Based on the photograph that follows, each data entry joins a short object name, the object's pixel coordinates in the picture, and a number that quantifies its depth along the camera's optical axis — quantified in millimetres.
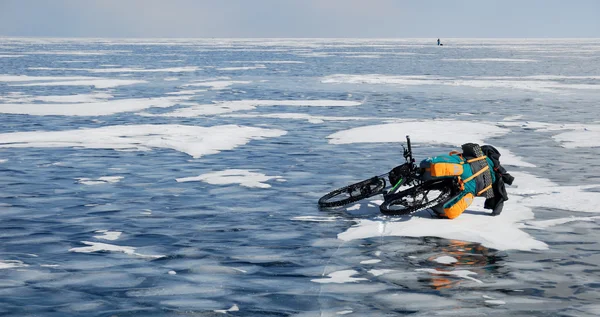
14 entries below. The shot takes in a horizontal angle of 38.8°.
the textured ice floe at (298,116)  21797
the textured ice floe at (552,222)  9603
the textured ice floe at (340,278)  7422
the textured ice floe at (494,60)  62781
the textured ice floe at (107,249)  8359
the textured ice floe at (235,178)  12438
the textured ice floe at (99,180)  12359
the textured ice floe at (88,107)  23141
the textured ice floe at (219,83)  34406
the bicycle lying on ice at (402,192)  9977
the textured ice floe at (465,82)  33125
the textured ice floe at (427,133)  17188
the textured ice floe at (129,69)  47719
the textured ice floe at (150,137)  16297
